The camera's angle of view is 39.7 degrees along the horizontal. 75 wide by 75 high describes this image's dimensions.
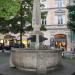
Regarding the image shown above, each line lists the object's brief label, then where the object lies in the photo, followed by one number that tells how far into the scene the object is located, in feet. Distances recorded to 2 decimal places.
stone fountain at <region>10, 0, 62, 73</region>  19.03
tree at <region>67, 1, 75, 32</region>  37.63
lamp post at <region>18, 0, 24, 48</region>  41.89
